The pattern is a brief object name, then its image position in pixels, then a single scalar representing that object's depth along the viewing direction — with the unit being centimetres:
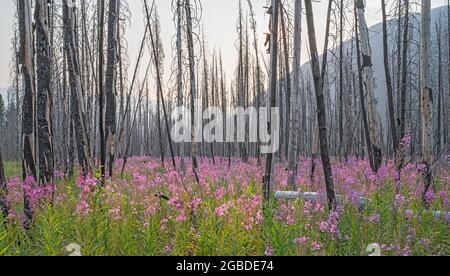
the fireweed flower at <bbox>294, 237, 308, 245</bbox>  331
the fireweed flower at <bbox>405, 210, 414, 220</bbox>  435
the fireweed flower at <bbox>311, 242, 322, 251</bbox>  334
